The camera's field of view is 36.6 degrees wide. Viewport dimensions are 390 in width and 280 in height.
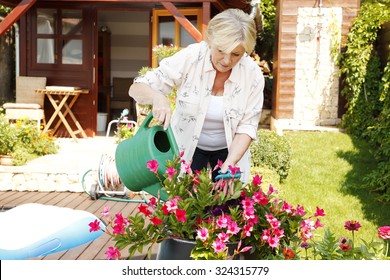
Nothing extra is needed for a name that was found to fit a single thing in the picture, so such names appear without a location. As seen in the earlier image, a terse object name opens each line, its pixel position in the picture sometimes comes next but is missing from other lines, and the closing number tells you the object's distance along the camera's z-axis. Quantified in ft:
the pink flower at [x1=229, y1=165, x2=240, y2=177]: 6.98
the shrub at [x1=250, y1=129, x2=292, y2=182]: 22.48
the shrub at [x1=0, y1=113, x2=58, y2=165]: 22.65
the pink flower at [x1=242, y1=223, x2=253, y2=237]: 6.67
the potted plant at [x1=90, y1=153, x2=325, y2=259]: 6.66
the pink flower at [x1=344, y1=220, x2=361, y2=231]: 7.18
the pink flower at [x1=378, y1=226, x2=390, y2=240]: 6.77
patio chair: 30.48
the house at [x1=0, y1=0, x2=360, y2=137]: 32.12
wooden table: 30.68
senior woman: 8.54
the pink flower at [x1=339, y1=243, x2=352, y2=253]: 6.81
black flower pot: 6.81
